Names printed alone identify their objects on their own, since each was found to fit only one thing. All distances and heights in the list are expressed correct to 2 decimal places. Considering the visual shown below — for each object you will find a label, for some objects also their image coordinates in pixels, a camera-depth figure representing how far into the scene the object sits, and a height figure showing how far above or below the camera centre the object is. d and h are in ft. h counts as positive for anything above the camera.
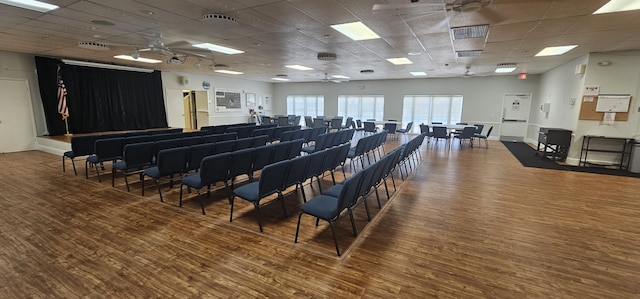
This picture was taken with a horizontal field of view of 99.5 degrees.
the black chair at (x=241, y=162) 13.61 -2.87
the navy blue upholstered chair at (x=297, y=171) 12.05 -2.93
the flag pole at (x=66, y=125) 30.94 -2.27
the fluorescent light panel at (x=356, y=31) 16.30 +4.96
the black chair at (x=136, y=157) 15.34 -2.95
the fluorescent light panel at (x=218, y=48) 22.50 +5.05
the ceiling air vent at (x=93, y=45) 21.49 +4.84
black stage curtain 29.48 +0.91
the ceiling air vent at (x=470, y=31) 16.11 +4.83
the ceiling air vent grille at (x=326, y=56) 24.29 +4.66
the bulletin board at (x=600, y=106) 22.62 +0.43
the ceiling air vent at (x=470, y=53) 23.16 +4.93
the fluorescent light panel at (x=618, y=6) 12.47 +4.94
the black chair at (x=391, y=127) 38.86 -2.61
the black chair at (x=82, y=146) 18.78 -2.86
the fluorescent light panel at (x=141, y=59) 29.25 +5.24
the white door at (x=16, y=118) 26.86 -1.36
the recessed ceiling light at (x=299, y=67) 33.63 +5.14
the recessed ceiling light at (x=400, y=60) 27.60 +5.03
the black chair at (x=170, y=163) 13.60 -2.95
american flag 29.32 +0.85
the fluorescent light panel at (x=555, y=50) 21.63 +5.02
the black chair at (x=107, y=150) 17.03 -2.87
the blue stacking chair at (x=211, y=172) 12.02 -3.03
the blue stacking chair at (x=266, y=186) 10.57 -3.24
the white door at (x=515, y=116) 40.22 -0.90
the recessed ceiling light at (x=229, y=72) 39.86 +5.24
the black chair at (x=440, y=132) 33.22 -2.80
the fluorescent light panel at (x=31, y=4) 13.11 +4.93
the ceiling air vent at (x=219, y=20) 14.02 +4.52
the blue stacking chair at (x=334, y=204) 9.17 -3.54
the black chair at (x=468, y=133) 32.91 -2.83
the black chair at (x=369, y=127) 39.45 -2.70
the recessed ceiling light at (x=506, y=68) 30.17 +5.06
